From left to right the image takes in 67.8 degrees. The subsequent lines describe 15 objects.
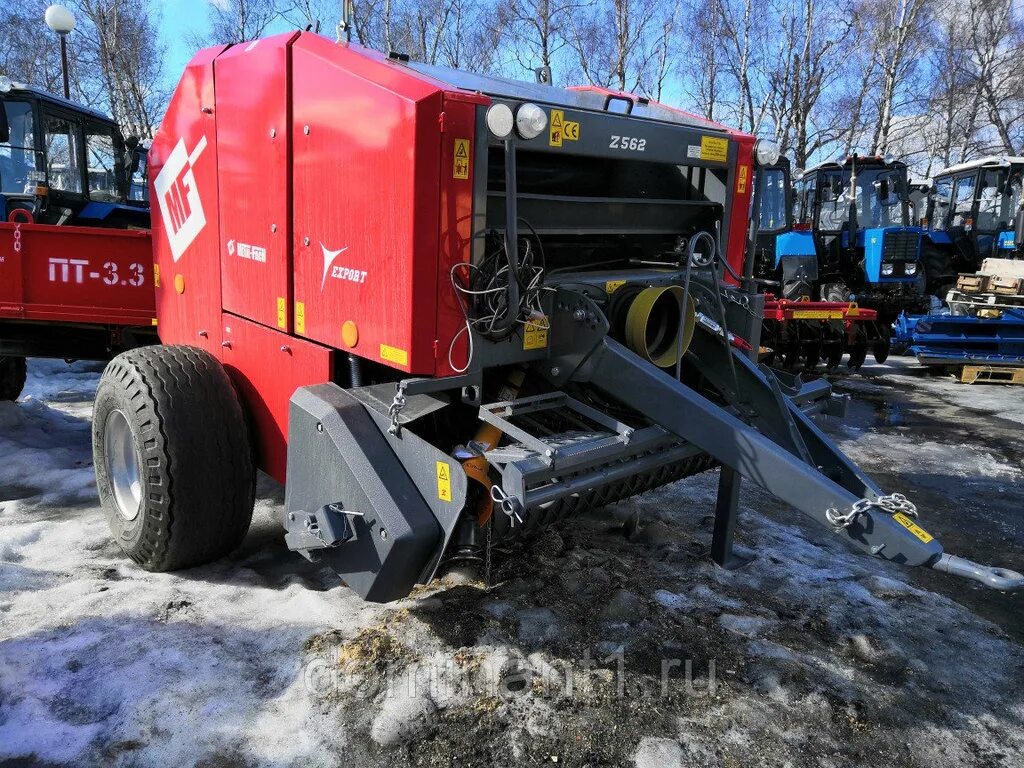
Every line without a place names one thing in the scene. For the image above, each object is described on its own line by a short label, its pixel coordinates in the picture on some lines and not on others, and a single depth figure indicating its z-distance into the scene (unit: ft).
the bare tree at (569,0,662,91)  71.26
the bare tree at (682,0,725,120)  74.38
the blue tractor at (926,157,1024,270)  40.24
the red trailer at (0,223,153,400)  15.38
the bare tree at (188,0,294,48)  75.97
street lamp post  38.22
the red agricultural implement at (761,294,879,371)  29.50
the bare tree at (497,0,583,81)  74.33
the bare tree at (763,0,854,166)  71.26
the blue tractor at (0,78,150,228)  23.20
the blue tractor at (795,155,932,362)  36.47
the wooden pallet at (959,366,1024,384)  29.50
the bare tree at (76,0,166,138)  71.92
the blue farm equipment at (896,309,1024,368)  29.96
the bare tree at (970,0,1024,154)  76.54
